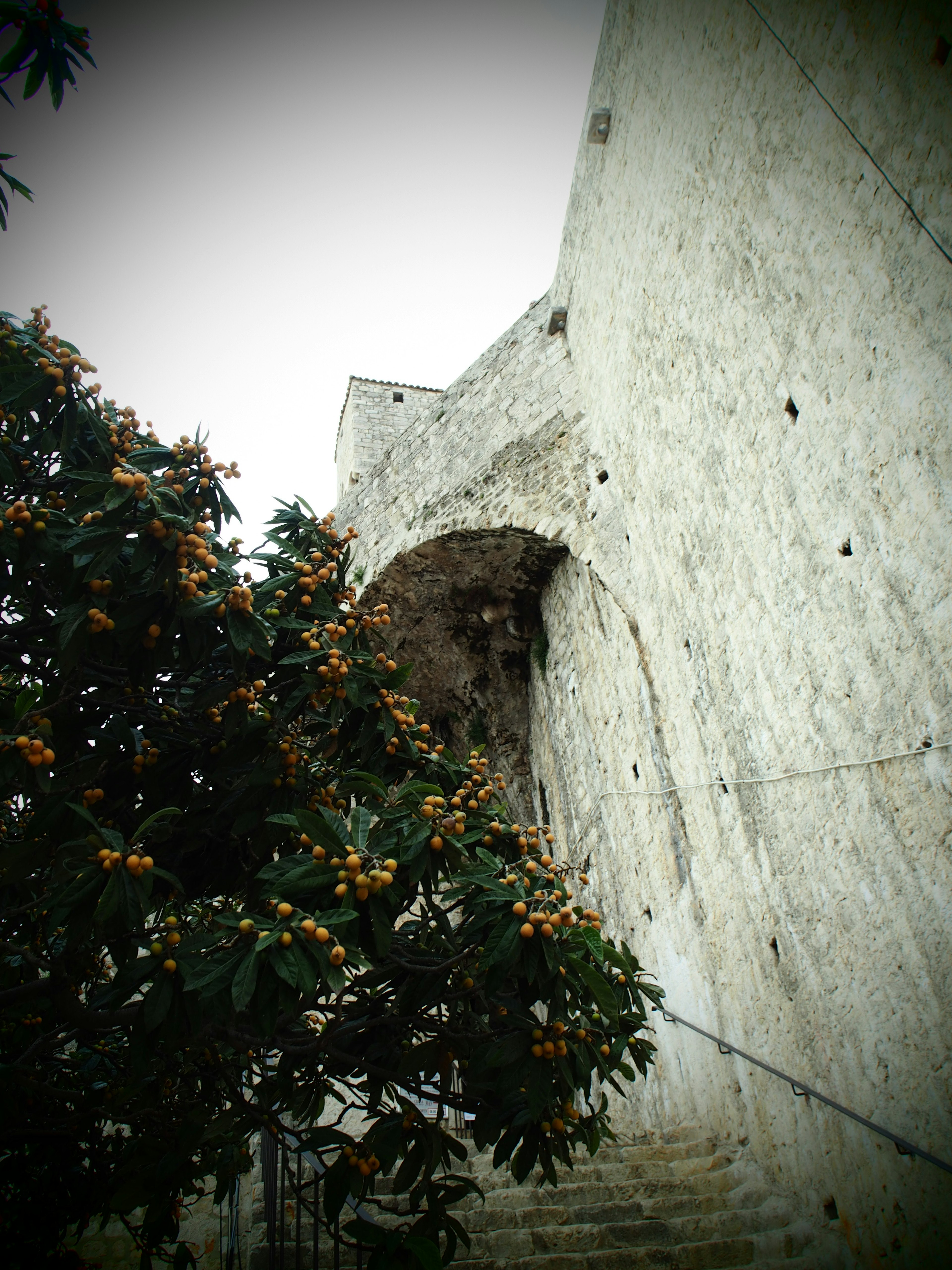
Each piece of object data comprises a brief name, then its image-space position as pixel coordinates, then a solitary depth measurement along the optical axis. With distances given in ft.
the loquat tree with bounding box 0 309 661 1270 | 6.04
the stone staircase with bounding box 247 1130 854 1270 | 8.76
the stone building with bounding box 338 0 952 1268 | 8.16
